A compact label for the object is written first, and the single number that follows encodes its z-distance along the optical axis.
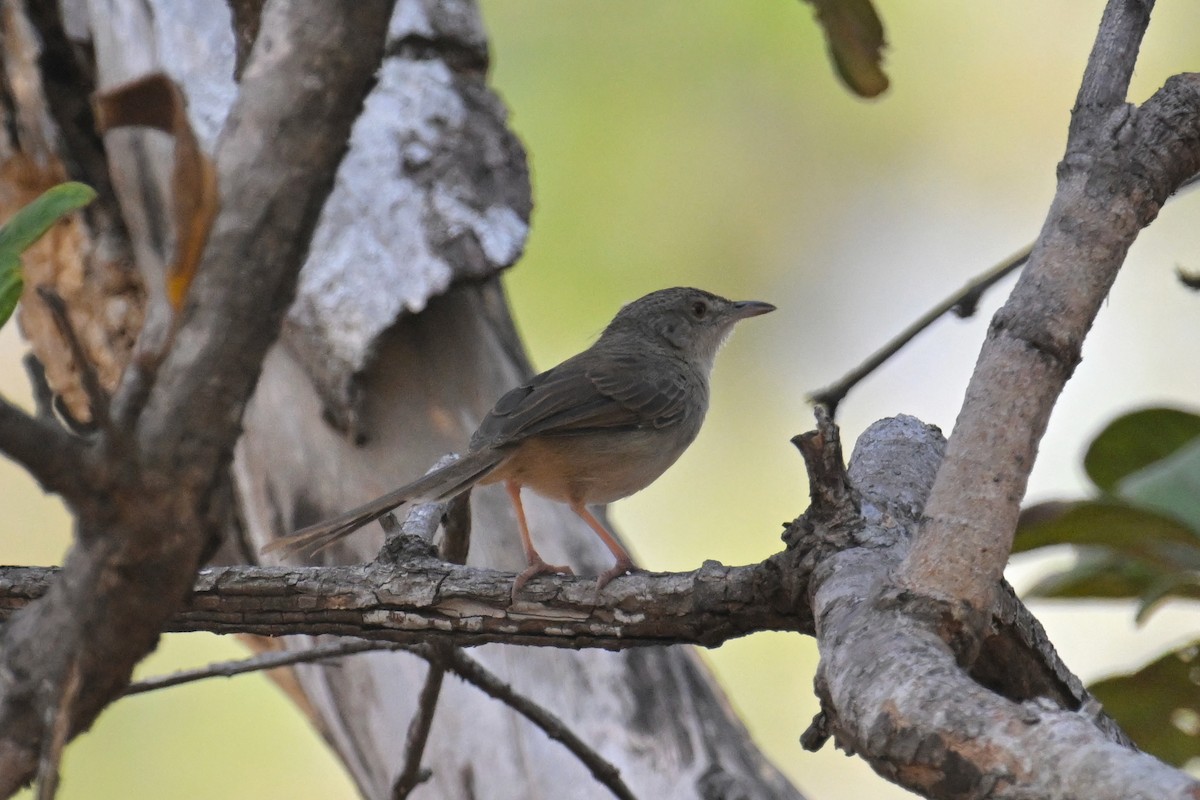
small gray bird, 7.05
